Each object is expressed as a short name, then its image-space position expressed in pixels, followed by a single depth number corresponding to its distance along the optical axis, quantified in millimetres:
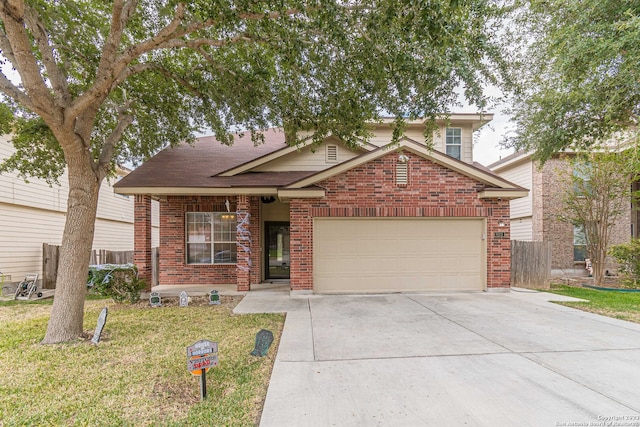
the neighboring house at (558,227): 12914
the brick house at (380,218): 8055
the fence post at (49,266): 10156
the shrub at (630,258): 9898
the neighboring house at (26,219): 9516
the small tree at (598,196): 10445
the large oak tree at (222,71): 4516
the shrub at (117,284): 7496
